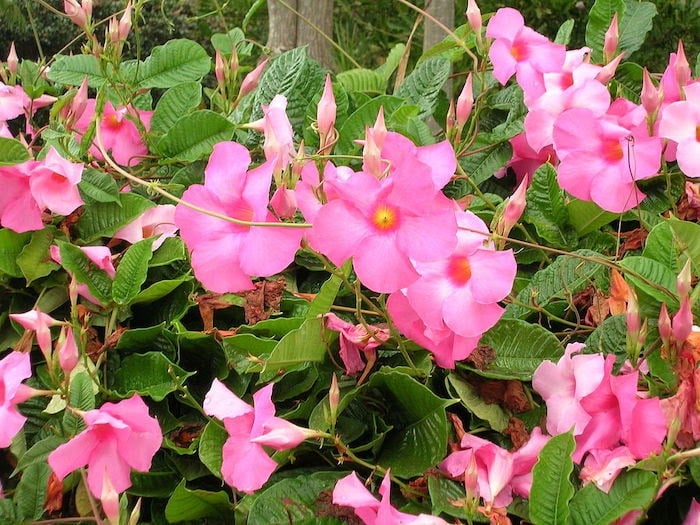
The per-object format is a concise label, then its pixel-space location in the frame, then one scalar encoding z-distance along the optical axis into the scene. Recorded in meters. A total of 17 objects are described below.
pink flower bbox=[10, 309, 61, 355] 0.83
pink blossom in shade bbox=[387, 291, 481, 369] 0.74
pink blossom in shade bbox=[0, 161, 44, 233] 0.99
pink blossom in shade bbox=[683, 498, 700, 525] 0.71
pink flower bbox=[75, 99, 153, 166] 1.21
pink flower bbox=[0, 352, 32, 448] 0.81
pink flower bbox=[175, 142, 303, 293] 0.71
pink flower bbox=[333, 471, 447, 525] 0.68
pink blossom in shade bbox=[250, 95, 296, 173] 0.80
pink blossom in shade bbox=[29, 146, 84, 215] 0.98
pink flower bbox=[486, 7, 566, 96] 1.10
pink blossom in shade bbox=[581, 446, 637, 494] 0.71
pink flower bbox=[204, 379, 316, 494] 0.74
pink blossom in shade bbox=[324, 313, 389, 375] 0.81
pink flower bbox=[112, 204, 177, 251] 1.05
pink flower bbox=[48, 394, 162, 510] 0.78
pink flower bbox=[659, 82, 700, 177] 0.90
